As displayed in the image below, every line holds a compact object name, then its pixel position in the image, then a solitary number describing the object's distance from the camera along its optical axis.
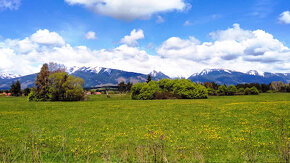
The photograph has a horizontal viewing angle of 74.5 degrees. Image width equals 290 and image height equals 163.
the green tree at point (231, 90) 143.38
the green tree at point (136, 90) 97.99
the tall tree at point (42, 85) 79.06
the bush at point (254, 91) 139.38
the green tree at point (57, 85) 78.68
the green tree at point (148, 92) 93.81
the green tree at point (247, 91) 139.60
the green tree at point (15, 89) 137.85
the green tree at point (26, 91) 143.46
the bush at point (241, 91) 151.68
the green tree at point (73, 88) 79.31
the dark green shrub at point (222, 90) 142.50
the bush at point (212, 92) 137.45
